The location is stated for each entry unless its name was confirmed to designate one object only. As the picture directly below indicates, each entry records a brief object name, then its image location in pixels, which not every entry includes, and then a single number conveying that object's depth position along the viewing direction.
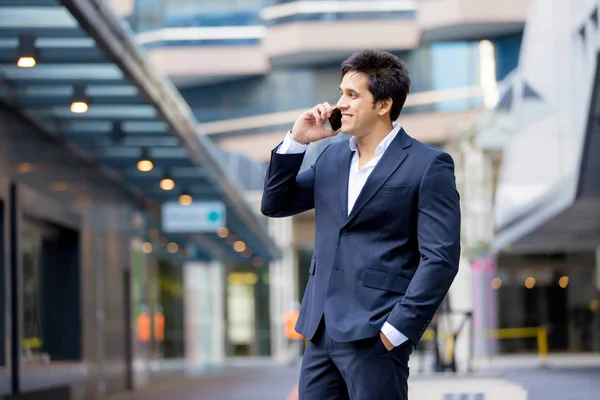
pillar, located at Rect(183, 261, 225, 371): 40.81
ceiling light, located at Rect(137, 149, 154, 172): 17.78
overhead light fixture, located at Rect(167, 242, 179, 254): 32.03
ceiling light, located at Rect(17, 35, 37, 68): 11.23
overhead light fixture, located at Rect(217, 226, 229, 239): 29.02
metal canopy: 10.63
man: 4.15
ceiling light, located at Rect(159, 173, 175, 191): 20.11
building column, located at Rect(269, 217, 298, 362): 46.88
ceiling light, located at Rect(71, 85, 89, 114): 13.45
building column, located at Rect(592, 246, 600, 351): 39.06
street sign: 23.22
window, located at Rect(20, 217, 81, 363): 14.63
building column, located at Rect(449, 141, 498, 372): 38.34
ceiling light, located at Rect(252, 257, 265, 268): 41.96
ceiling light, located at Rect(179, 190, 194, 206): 22.44
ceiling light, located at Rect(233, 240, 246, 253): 34.22
